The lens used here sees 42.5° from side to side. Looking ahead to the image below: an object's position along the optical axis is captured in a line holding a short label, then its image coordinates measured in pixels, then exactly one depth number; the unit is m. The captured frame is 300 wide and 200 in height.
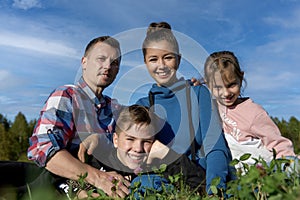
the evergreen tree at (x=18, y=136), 33.06
